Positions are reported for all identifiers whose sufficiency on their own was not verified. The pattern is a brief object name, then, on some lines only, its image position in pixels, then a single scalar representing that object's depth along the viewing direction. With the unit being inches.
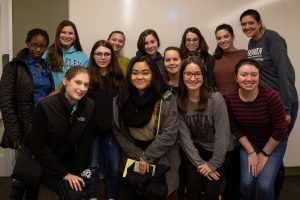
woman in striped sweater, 86.0
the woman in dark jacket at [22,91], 95.9
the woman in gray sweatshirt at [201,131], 88.0
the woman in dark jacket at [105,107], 97.3
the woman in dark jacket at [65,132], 79.7
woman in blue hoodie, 103.7
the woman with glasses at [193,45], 111.8
